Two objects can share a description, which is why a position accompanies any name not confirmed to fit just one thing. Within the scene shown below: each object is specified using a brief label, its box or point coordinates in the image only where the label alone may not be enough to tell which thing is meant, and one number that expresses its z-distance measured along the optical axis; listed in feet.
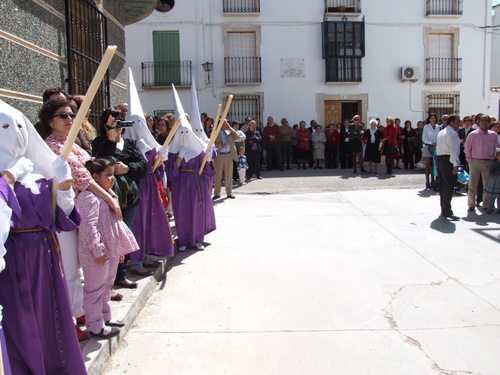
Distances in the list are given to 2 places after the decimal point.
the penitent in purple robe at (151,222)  17.02
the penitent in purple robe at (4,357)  7.44
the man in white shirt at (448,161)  26.45
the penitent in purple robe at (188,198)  20.70
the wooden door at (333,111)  68.54
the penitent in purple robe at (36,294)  8.18
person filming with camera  14.35
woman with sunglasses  10.72
